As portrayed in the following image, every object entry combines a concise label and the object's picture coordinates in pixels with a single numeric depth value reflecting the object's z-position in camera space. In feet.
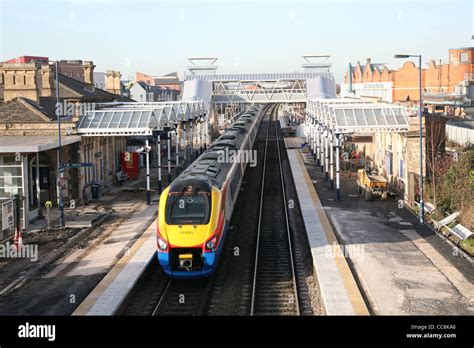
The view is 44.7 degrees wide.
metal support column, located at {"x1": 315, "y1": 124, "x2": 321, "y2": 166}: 154.14
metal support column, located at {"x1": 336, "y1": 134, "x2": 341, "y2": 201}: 100.78
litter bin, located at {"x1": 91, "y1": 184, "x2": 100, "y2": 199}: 107.24
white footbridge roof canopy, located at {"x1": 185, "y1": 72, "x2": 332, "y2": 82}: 228.02
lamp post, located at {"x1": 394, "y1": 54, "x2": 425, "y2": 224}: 81.65
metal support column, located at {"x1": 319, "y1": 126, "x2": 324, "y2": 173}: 137.06
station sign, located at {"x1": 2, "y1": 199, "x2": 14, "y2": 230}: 71.15
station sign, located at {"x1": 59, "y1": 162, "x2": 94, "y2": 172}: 85.59
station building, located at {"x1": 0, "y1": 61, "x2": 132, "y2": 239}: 85.30
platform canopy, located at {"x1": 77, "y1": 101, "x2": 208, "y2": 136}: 102.78
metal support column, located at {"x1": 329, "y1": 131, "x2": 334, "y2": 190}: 116.95
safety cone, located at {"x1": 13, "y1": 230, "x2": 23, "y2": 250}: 71.00
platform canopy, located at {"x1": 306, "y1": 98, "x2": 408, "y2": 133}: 99.76
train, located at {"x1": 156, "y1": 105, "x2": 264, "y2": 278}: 54.60
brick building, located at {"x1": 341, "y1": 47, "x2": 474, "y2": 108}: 190.84
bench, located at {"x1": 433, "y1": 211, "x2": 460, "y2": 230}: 77.10
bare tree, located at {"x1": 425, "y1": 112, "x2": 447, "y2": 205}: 92.27
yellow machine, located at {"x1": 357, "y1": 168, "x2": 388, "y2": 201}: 100.22
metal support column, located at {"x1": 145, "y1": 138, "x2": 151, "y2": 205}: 101.19
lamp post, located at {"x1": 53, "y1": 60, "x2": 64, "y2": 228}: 83.46
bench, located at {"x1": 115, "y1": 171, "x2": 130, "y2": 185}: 125.08
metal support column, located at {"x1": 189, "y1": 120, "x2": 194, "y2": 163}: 159.65
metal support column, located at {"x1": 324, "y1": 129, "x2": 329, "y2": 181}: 125.70
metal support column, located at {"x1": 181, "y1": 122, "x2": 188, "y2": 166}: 150.08
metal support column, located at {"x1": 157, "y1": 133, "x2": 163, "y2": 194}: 108.68
